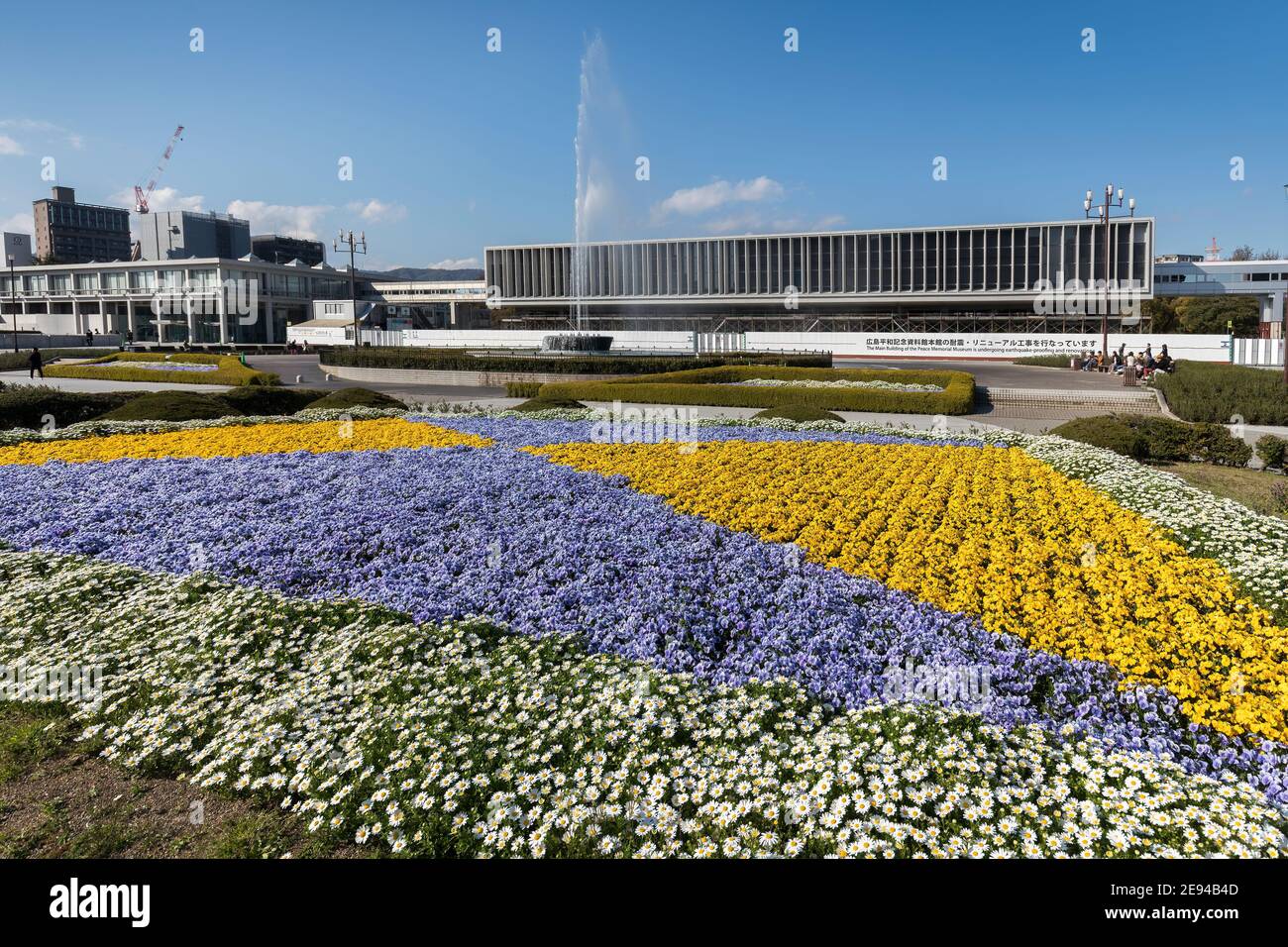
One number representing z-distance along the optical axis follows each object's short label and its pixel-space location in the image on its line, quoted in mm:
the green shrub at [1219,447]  13523
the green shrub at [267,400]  19547
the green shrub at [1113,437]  14094
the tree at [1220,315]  63281
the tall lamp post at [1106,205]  38906
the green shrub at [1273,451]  13172
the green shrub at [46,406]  17516
